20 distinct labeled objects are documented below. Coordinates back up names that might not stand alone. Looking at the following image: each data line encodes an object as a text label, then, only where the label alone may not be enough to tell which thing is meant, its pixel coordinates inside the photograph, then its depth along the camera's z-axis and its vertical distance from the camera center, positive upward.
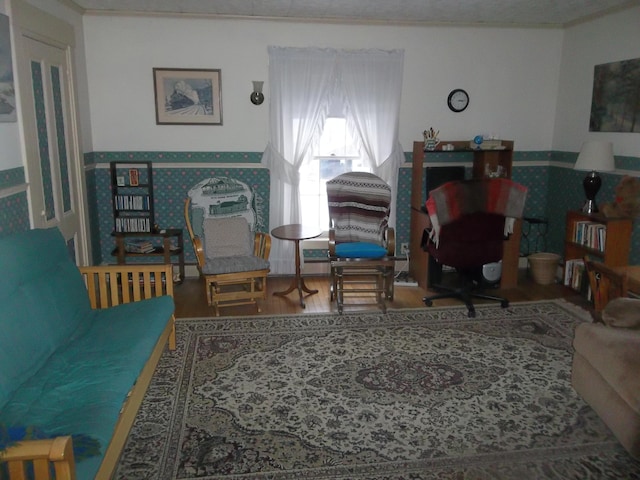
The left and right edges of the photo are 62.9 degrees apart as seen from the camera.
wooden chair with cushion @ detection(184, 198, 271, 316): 4.57 -1.06
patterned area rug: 2.59 -1.55
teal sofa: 2.06 -1.10
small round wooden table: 4.78 -0.86
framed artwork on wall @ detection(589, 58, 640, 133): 4.59 +0.42
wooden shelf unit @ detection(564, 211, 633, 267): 4.64 -0.86
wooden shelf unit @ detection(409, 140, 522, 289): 5.27 -0.73
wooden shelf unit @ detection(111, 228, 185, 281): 5.17 -1.08
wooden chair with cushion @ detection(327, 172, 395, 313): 5.11 -0.67
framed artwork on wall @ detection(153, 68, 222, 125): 5.25 +0.44
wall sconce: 5.29 +0.46
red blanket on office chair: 4.27 -0.46
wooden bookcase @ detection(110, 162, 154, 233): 5.27 -0.57
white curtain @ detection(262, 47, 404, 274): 5.33 +0.35
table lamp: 4.67 -0.18
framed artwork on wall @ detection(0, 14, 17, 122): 3.32 +0.39
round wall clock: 5.62 +0.45
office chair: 4.29 -0.62
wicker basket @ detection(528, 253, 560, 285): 5.42 -1.27
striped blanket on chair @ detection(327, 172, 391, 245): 5.11 -0.60
